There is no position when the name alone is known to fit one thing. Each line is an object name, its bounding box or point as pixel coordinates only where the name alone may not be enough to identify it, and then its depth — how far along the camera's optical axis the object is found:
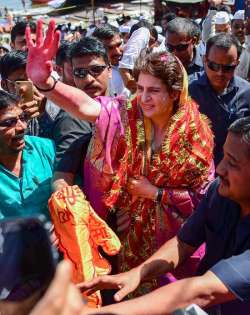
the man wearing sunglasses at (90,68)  2.86
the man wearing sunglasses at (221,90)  3.23
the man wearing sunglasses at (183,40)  4.00
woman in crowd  2.33
